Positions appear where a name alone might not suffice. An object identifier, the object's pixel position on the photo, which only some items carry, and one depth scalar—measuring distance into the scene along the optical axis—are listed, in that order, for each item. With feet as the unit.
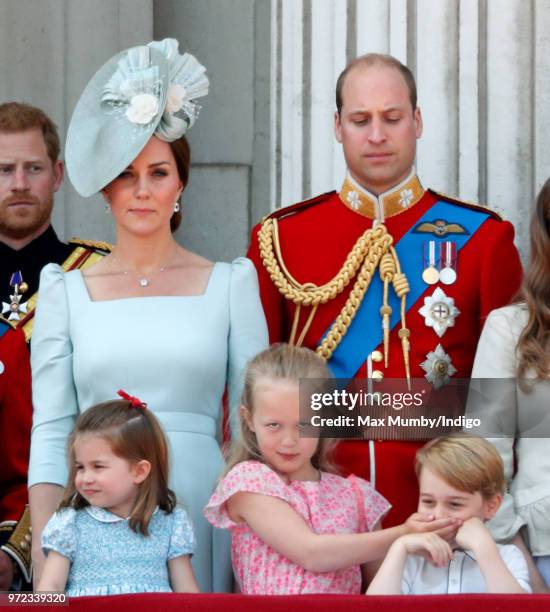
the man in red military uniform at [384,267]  31.68
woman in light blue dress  29.22
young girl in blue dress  26.96
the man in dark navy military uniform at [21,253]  33.47
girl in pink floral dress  27.43
